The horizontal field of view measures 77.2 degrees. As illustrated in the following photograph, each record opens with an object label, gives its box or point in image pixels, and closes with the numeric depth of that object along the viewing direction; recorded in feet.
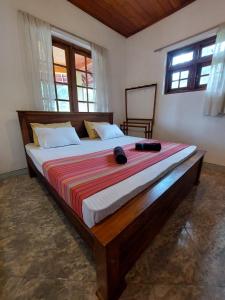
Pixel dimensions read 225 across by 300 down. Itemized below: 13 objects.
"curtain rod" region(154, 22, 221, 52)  7.45
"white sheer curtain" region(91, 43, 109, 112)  9.61
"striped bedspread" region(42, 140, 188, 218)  2.95
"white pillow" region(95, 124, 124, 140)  8.48
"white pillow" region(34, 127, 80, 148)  6.33
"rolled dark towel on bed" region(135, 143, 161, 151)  5.72
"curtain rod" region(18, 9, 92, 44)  7.50
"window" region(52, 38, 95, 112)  8.53
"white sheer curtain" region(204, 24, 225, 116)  7.14
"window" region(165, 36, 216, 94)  8.10
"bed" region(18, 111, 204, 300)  2.28
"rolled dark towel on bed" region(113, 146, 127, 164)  4.31
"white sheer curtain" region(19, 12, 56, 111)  6.82
